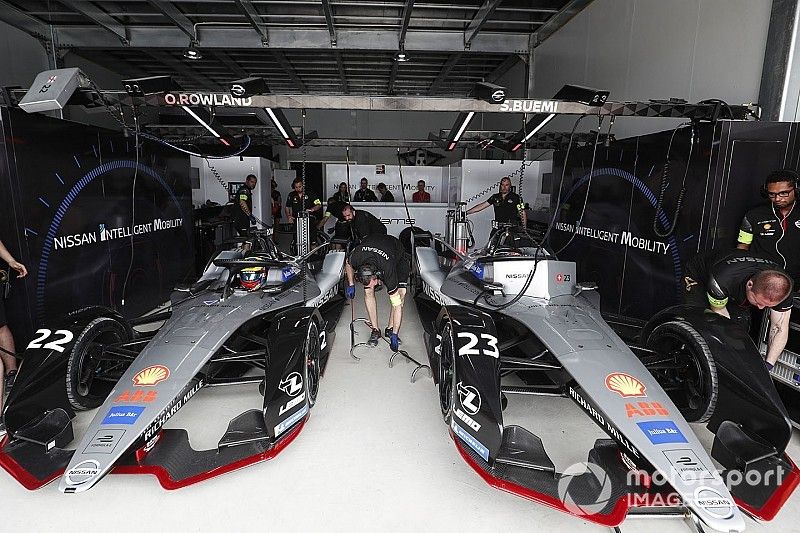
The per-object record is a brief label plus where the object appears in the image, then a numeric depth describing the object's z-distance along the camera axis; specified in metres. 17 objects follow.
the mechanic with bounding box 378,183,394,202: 10.70
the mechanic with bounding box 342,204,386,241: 6.07
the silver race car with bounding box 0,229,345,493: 2.28
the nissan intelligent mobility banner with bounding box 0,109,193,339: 3.76
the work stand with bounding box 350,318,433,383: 3.88
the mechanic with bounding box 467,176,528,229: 7.28
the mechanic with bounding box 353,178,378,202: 10.39
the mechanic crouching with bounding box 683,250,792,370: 2.71
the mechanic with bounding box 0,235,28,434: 3.40
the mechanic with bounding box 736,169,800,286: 3.43
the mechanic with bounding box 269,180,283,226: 11.03
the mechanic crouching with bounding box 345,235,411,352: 4.19
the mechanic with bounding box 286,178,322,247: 7.74
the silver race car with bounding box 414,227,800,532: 2.07
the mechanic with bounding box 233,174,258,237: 7.79
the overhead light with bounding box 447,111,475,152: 4.39
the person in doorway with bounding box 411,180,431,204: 10.77
